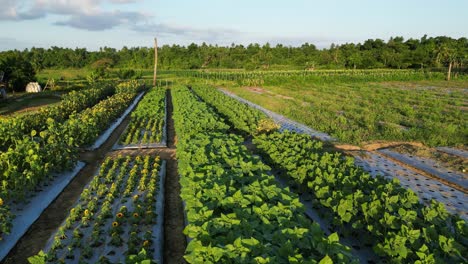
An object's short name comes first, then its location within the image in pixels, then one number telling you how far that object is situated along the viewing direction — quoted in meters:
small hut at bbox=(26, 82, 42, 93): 28.02
